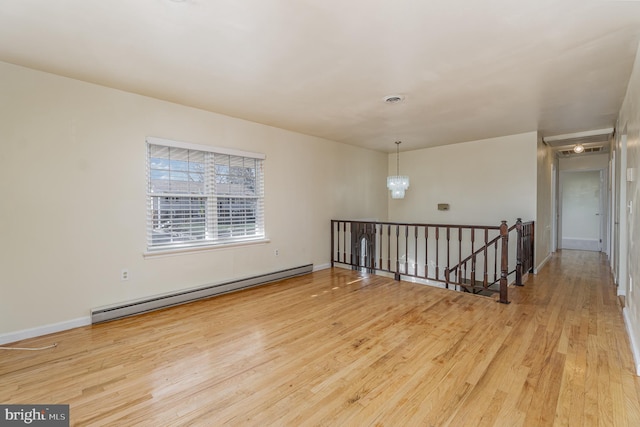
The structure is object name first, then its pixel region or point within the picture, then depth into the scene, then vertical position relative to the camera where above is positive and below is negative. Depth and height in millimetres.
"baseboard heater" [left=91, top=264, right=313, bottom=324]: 3163 -1054
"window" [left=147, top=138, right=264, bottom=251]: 3607 +201
